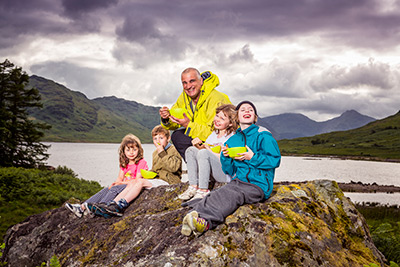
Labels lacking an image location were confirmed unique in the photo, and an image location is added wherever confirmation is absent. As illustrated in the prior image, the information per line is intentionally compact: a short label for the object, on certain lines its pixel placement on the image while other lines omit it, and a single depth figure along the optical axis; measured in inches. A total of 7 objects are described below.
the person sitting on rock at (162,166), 286.0
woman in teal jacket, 176.7
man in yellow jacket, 244.2
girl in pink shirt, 292.8
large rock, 167.6
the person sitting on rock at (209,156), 212.1
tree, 1277.1
